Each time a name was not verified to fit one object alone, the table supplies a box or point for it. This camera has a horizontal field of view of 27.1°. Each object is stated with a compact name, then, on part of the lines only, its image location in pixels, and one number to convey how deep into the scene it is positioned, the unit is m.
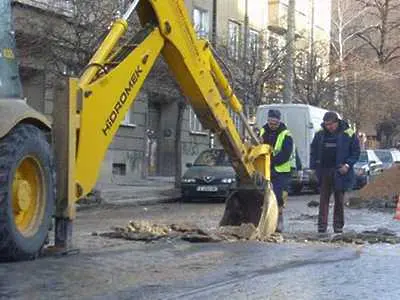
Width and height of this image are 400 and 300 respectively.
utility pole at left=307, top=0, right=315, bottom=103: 33.97
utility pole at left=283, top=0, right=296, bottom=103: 27.84
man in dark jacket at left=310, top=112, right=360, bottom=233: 12.74
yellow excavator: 7.60
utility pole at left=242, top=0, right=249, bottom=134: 27.73
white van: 26.84
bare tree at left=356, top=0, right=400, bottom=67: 53.94
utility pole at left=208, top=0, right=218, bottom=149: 32.97
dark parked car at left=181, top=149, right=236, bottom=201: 21.95
